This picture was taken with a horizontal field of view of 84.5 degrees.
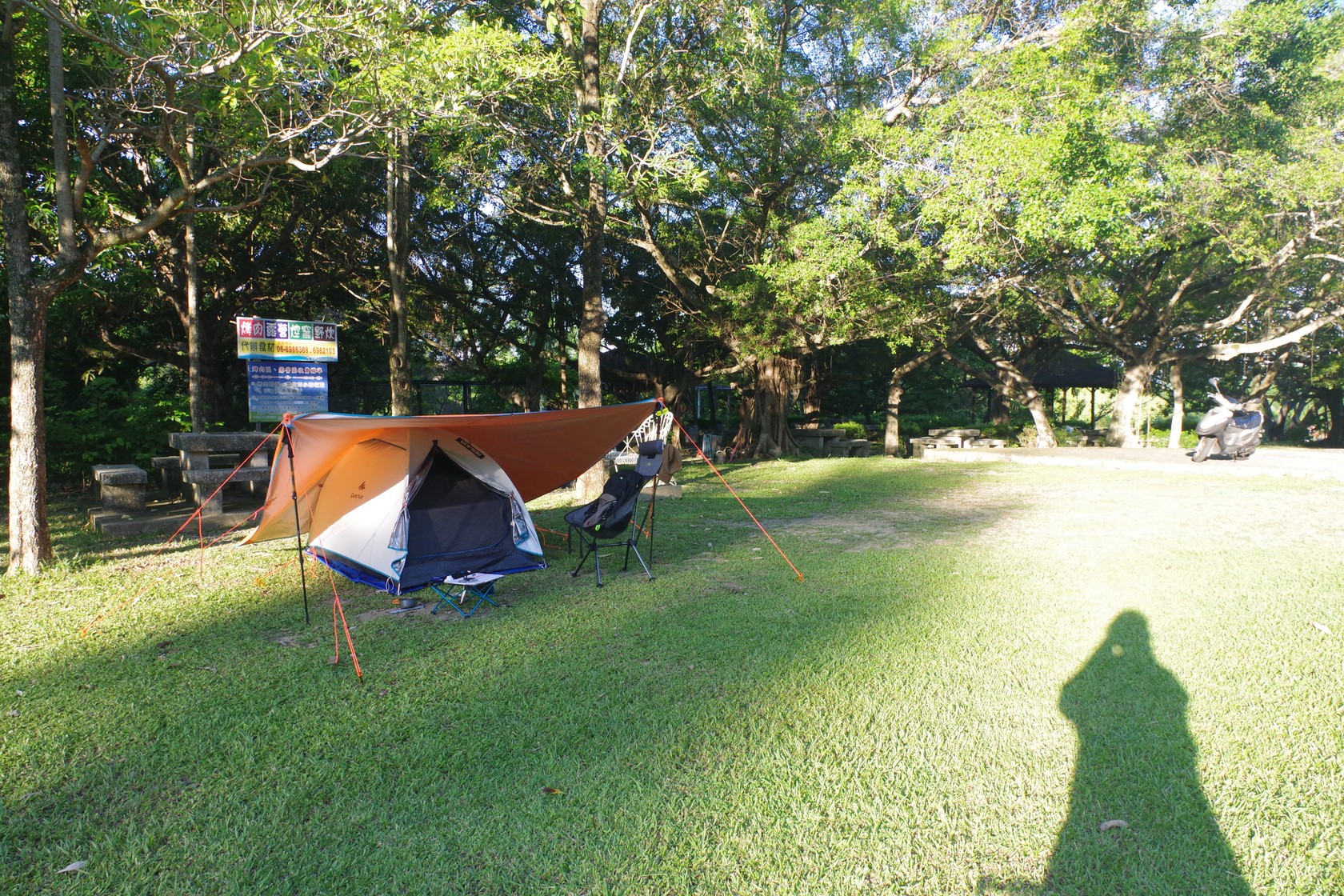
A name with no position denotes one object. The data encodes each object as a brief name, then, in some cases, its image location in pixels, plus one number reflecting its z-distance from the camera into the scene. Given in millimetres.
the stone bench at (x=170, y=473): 9555
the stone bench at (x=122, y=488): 8109
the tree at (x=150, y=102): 5285
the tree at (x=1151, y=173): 10312
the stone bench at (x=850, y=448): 18188
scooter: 13130
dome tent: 5383
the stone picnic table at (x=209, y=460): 8133
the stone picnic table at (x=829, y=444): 18250
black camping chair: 5863
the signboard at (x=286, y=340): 8758
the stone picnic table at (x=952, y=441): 19438
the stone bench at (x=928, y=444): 18562
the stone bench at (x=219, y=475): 8133
